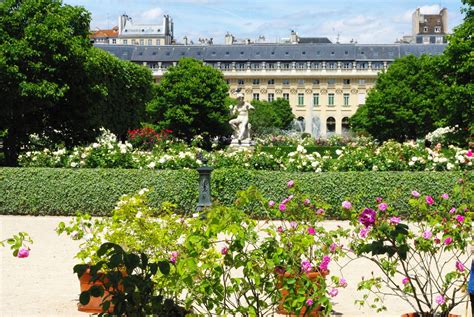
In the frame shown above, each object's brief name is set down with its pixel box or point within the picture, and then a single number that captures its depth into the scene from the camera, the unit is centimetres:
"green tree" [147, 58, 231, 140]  4191
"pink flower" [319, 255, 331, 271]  504
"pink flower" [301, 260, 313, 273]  469
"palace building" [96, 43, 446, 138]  7212
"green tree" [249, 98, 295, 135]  5472
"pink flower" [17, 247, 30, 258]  452
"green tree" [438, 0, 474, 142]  2133
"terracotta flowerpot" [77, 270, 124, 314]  593
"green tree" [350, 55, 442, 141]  3859
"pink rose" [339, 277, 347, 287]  504
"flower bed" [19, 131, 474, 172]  1316
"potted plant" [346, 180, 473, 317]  451
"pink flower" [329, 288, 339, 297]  487
